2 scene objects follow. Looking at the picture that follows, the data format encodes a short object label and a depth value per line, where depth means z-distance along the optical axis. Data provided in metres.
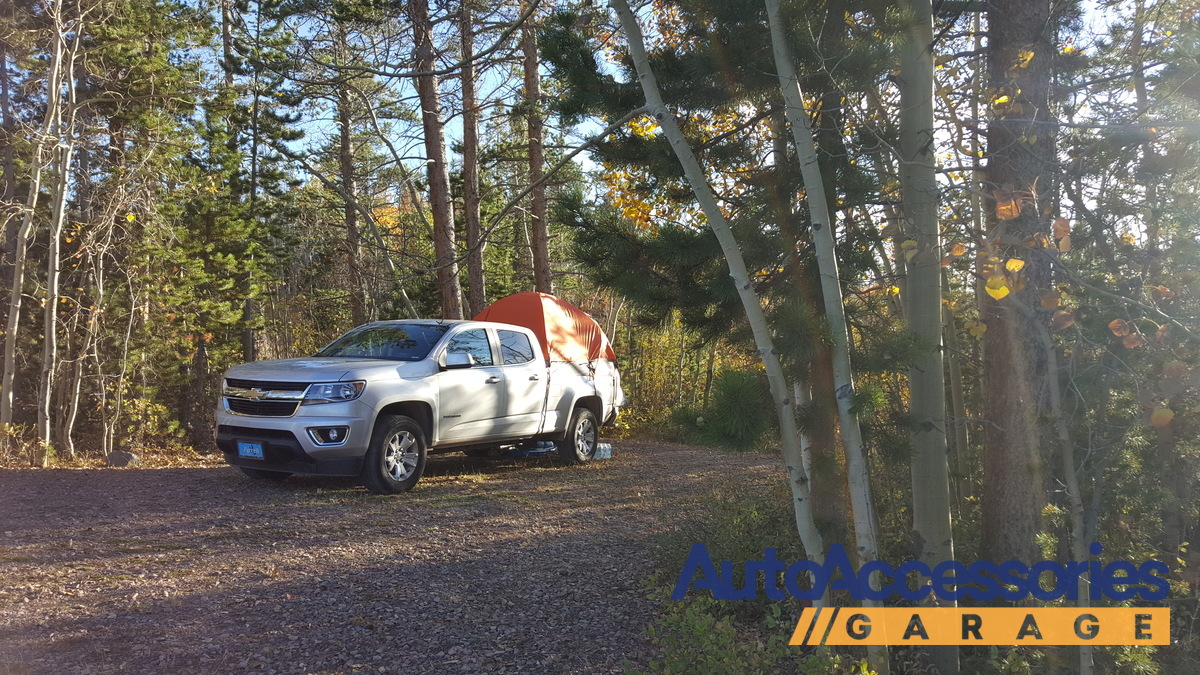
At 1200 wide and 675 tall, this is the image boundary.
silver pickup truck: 8.34
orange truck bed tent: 12.79
